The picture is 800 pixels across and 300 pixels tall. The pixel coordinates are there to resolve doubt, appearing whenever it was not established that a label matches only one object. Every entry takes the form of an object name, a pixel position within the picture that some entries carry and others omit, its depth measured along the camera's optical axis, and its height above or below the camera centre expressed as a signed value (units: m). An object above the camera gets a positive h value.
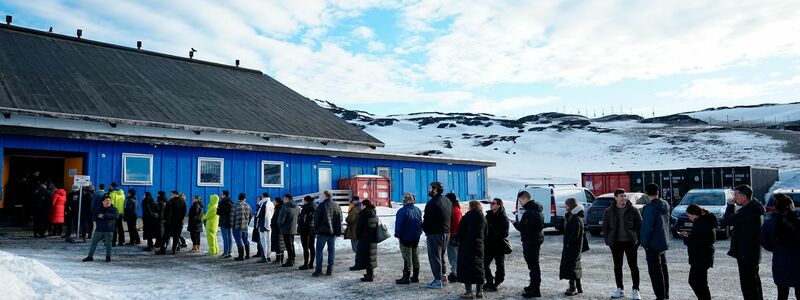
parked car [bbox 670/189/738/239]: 18.11 -0.79
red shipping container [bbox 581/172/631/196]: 29.27 -0.06
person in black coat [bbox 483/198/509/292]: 9.66 -0.87
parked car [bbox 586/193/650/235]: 19.67 -1.02
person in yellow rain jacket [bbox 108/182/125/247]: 16.59 -0.43
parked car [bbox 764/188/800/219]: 18.84 -0.62
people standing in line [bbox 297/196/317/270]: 12.36 -0.80
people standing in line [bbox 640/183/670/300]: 8.38 -0.78
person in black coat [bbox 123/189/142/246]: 16.23 -0.57
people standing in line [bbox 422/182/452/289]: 10.16 -0.68
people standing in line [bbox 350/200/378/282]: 10.91 -0.98
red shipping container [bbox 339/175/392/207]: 24.23 -0.11
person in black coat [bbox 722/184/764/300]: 7.19 -0.73
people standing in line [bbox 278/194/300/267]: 12.87 -0.78
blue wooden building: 19.66 +2.08
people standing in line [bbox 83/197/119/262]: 13.23 -0.69
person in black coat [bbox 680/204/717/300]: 7.68 -0.88
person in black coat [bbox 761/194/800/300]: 6.75 -0.71
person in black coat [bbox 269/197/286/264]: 13.52 -1.05
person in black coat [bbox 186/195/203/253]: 15.70 -0.86
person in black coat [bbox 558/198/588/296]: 9.07 -0.93
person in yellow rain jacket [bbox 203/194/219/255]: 15.12 -0.88
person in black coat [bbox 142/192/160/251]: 15.86 -0.82
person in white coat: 13.94 -0.85
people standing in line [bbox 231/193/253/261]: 14.23 -0.84
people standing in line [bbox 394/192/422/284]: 10.57 -0.81
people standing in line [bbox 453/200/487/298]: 9.01 -0.94
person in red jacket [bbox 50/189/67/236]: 17.06 -0.46
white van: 20.98 -0.64
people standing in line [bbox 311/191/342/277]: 11.70 -0.79
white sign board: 16.59 +0.26
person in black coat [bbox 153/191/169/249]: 15.44 -0.86
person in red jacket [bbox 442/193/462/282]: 10.73 -1.01
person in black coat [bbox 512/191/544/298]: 9.16 -0.83
